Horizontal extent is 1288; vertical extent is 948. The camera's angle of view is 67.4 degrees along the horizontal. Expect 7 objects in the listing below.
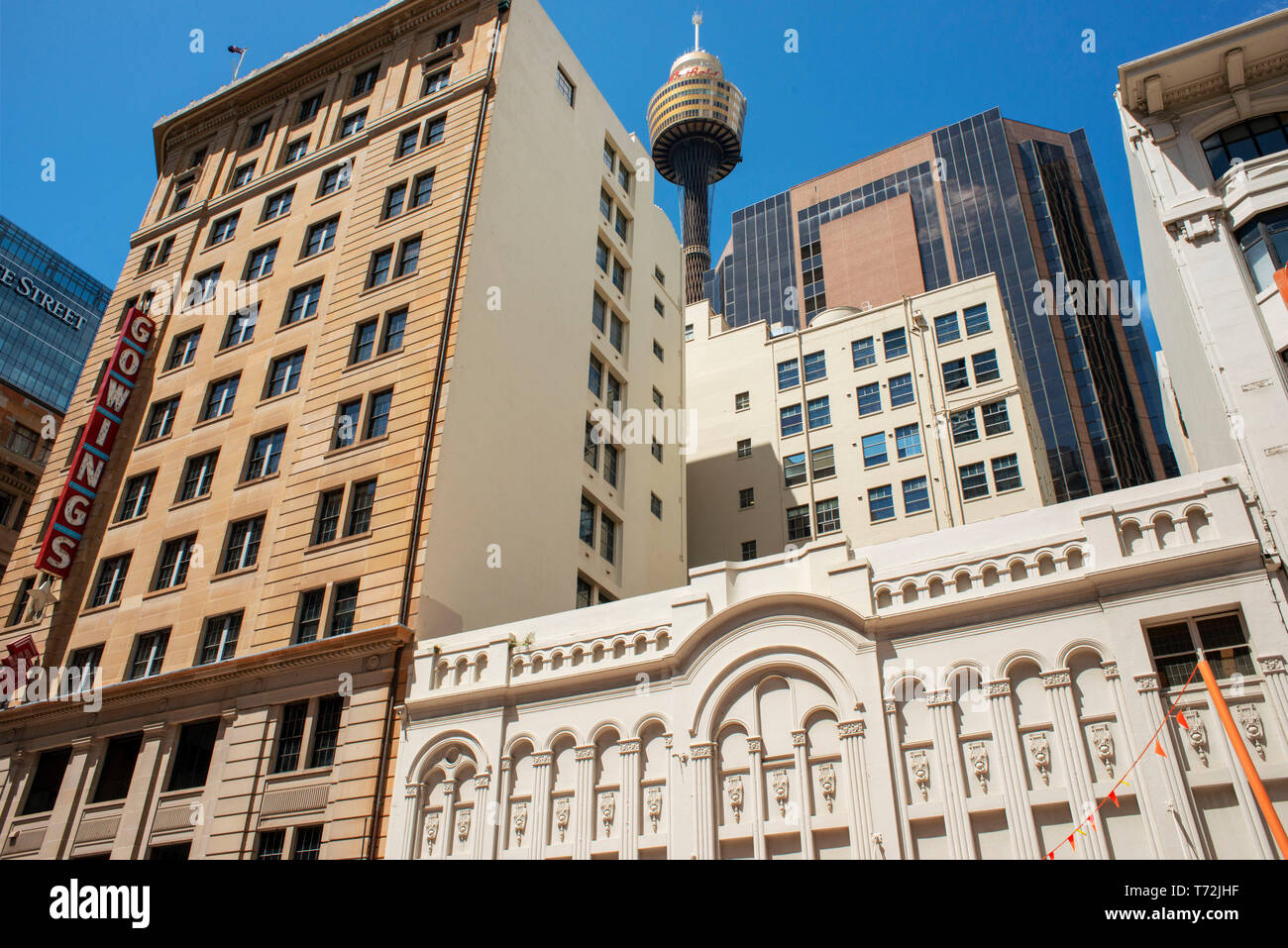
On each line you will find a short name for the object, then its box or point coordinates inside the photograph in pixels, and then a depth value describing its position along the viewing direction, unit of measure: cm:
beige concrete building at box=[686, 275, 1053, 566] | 5166
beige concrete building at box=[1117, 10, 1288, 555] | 2206
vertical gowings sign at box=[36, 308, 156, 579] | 3603
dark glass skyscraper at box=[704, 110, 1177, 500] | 7981
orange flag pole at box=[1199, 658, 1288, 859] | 1539
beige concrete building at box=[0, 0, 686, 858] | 2820
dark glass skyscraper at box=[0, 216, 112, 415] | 11044
